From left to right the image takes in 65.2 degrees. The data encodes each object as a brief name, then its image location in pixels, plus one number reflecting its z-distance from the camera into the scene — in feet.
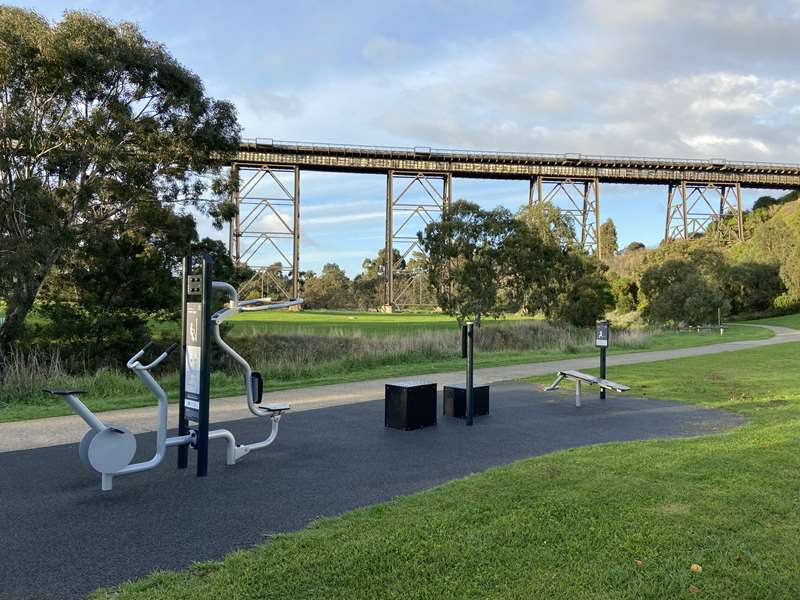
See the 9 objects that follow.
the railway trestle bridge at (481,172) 215.10
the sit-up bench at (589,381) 34.45
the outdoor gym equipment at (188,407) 18.16
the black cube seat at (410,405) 27.80
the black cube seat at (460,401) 31.09
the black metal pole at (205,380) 19.47
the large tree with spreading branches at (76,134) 57.16
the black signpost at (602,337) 37.73
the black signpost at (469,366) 28.48
